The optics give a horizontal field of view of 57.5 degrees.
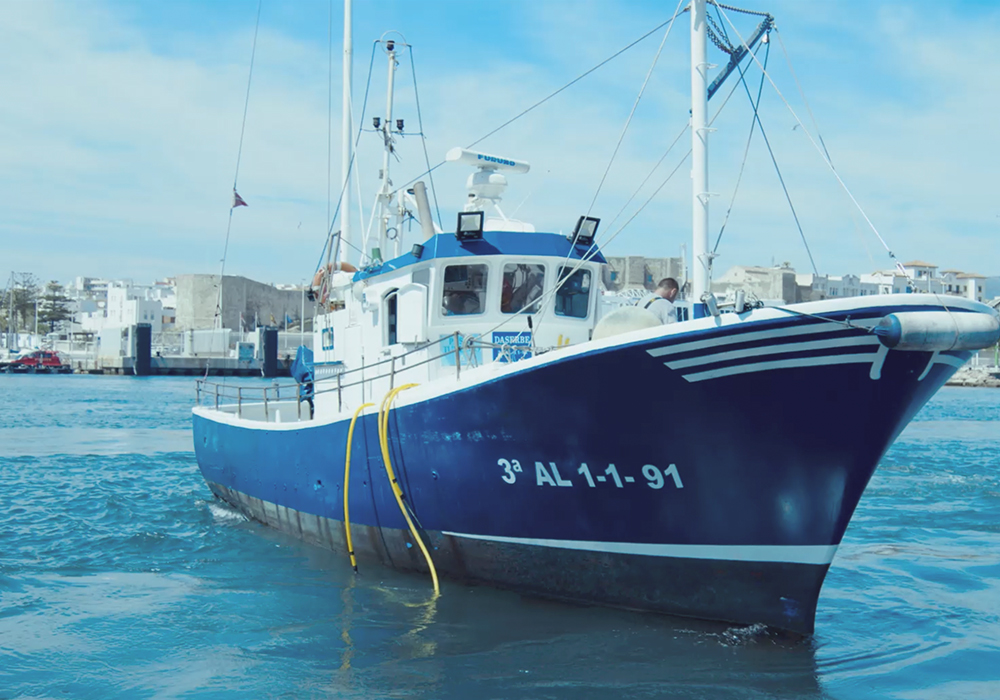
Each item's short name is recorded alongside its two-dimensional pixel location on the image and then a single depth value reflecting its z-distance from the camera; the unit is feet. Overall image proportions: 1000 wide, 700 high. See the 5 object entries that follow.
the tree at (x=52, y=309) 410.10
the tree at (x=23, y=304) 401.49
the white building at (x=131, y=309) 396.16
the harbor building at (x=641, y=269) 328.70
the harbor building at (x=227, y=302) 348.38
